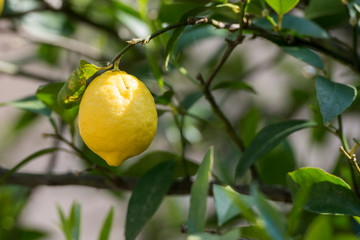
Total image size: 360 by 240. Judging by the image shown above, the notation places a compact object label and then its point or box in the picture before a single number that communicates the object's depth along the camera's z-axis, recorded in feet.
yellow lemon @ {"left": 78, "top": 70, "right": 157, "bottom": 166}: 4.91
